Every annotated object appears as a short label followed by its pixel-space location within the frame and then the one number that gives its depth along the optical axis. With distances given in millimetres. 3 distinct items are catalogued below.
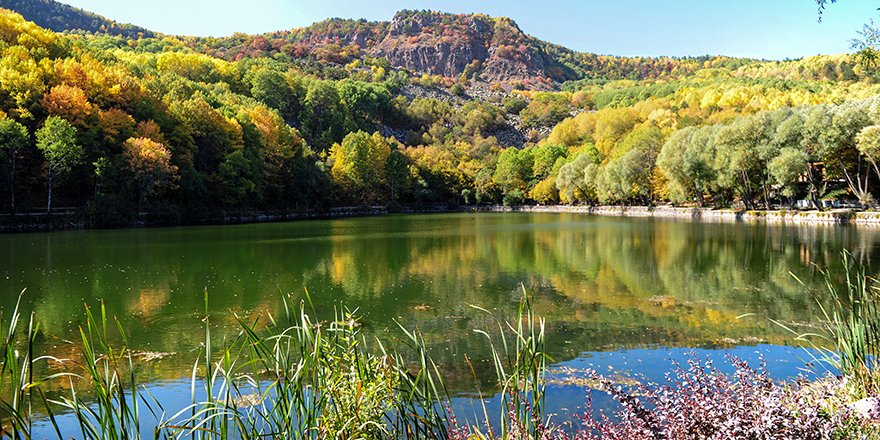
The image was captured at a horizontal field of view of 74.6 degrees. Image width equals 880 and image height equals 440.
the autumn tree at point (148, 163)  40875
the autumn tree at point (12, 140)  35312
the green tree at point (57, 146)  37000
